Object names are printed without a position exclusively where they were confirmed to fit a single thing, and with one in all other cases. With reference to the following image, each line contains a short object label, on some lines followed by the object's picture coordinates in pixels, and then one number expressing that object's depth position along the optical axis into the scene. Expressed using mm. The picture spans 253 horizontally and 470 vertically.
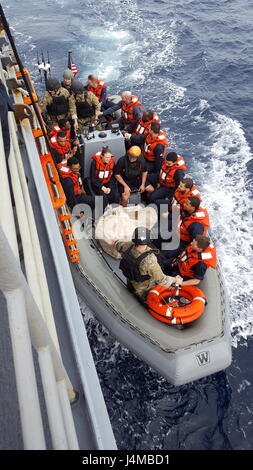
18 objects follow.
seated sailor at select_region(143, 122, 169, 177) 6532
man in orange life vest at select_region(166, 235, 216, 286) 4703
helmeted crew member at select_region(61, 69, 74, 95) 7500
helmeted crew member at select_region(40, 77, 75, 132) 6887
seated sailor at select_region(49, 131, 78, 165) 6196
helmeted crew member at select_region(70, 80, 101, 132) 7102
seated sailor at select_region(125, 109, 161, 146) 6984
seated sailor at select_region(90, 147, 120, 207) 5941
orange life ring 4703
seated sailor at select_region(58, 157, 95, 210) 5586
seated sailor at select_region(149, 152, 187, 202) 6016
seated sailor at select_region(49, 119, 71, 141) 6234
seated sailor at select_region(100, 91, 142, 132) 7645
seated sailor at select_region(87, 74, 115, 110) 8070
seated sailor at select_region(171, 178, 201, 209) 5465
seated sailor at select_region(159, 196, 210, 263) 5172
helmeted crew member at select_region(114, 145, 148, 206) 6125
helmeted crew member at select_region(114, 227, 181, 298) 4273
